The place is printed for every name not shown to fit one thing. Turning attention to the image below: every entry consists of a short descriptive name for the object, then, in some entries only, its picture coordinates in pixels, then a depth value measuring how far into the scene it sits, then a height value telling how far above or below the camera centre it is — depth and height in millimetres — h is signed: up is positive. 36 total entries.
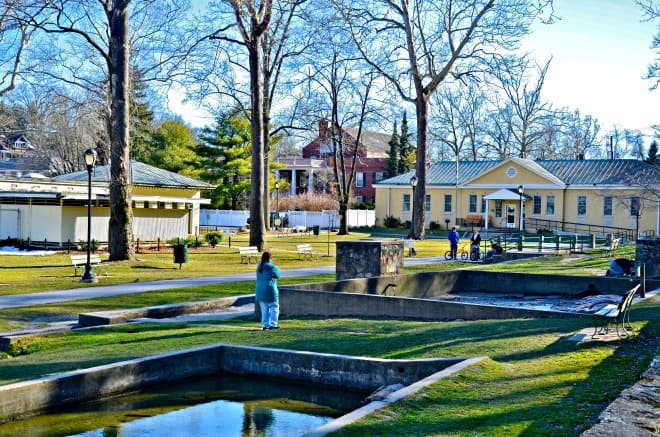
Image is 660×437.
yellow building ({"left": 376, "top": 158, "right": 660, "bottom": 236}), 57406 +2954
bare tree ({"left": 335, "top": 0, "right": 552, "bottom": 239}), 41281 +9844
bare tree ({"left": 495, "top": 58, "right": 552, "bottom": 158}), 77438 +12034
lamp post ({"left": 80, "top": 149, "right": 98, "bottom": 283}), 22922 +360
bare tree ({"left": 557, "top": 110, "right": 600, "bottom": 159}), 91875 +11376
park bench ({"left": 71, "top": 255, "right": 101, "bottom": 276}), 24967 -1156
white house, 36094 +950
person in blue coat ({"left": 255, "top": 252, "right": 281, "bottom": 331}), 13875 -1250
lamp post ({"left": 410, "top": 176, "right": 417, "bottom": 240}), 43997 +50
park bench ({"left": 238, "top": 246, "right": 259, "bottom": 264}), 31852 -1094
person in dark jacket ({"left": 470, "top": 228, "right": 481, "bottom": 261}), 33531 -677
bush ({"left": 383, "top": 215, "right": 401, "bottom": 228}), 67325 +765
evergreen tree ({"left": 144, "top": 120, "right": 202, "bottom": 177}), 66938 +6677
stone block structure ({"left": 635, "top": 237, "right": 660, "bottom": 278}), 22312 -613
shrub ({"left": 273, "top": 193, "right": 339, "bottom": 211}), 75188 +2673
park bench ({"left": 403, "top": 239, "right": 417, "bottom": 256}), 37031 -754
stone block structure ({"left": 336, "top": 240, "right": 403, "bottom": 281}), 20656 -771
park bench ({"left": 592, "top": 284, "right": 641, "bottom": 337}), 11188 -1328
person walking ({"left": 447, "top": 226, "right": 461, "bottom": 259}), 34781 -554
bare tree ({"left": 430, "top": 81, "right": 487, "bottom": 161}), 84188 +11775
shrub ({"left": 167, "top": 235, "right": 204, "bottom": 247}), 38250 -683
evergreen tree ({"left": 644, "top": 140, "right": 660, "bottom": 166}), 74856 +8598
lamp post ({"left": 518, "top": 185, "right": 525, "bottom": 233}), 54806 +613
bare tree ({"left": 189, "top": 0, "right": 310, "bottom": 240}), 33781 +9337
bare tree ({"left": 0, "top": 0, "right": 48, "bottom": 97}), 27656 +8066
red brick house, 87938 +7223
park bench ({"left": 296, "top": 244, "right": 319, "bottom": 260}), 33706 -1119
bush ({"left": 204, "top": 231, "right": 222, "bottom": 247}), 39469 -525
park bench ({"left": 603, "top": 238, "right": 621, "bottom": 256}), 35656 -701
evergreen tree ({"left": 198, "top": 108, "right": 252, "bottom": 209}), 66188 +6483
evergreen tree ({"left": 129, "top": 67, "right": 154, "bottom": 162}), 61938 +8061
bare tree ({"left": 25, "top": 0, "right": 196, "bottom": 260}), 28375 +3687
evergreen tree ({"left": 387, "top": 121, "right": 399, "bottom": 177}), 89188 +8372
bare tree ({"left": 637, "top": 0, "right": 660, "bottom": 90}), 35281 +7662
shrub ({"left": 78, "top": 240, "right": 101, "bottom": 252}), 35228 -890
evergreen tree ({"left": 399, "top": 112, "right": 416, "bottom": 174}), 89938 +9451
